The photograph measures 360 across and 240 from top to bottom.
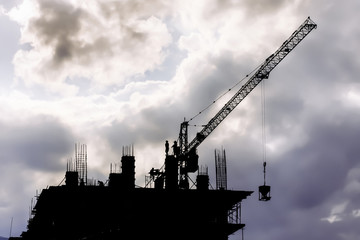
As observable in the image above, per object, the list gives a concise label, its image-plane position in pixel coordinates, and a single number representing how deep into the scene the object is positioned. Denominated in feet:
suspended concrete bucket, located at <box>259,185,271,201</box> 251.15
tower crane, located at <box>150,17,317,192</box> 317.22
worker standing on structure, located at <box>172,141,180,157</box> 348.18
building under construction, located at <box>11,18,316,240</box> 223.71
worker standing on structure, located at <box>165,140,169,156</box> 326.44
